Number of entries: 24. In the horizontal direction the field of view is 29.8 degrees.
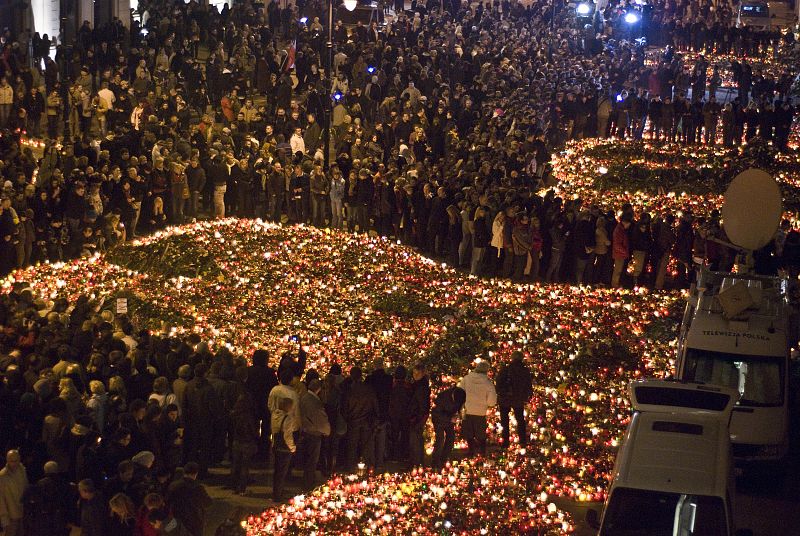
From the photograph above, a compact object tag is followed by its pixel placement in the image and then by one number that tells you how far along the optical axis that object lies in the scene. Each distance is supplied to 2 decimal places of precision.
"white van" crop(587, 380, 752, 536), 13.62
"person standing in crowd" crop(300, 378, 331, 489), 16.75
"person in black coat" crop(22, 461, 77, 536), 14.13
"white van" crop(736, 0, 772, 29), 60.56
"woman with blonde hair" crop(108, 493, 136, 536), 13.23
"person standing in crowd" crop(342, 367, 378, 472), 17.30
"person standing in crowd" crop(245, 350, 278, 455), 17.55
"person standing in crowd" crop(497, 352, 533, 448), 18.31
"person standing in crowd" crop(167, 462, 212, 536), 13.77
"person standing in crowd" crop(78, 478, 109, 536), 13.55
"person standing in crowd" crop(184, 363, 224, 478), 16.75
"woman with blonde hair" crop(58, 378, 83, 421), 15.80
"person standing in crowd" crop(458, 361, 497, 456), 17.84
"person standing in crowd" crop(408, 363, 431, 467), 17.61
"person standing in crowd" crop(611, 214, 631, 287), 25.62
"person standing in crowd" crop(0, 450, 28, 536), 14.09
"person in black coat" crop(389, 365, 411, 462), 17.55
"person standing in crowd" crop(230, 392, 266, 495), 16.69
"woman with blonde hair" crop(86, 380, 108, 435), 16.22
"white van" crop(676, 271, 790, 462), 17.45
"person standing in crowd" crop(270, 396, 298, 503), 16.59
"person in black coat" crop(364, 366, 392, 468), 17.70
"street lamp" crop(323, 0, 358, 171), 34.16
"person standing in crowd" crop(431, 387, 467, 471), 17.72
